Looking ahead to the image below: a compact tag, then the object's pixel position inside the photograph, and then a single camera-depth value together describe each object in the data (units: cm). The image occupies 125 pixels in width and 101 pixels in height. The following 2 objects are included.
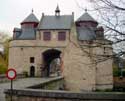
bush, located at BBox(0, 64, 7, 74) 2265
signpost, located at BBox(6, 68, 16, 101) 547
